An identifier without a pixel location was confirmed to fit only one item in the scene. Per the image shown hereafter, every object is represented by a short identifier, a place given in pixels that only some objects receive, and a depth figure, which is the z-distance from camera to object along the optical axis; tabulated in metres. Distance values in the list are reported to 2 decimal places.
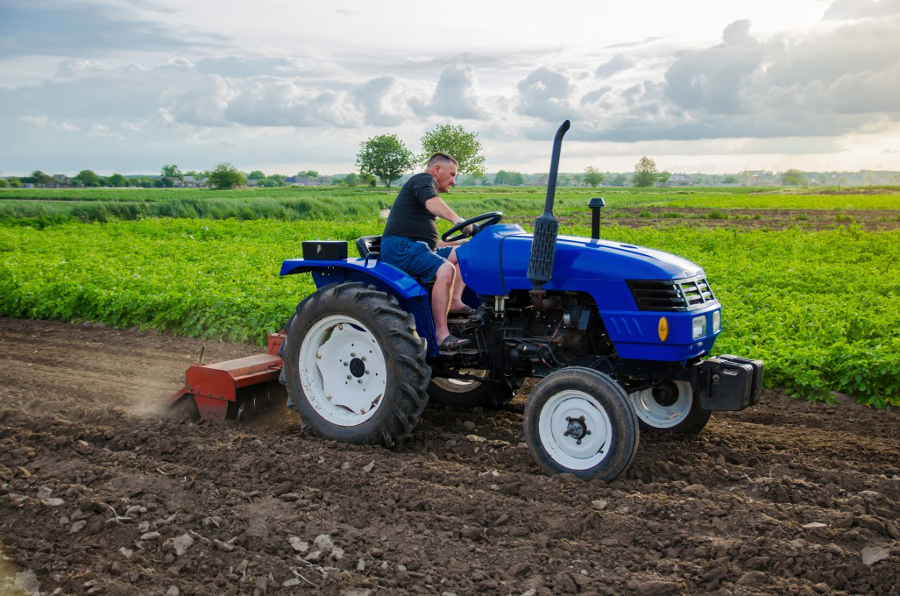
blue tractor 4.36
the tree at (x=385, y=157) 79.25
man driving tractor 4.95
